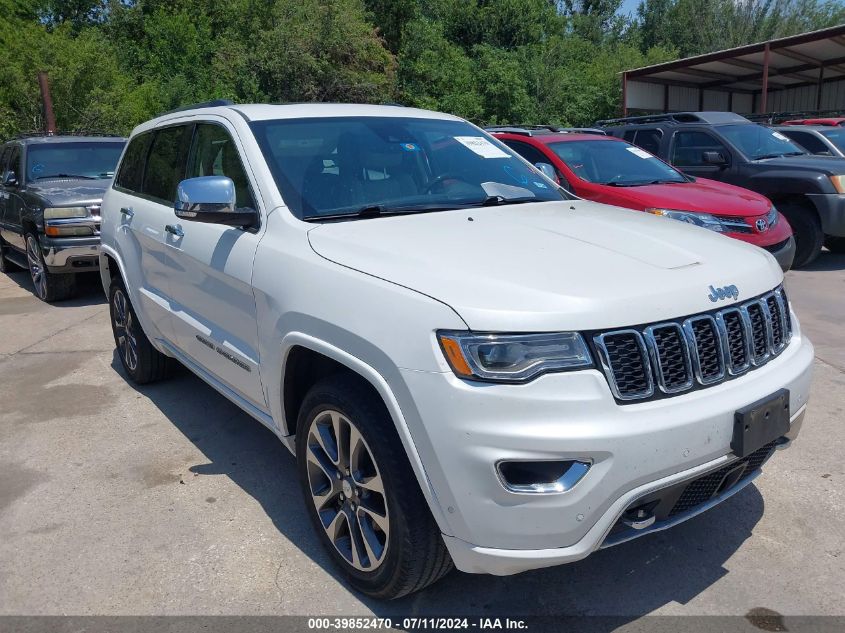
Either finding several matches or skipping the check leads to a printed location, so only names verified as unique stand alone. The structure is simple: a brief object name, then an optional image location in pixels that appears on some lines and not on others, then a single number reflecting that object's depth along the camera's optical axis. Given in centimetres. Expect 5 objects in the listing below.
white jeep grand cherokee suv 225
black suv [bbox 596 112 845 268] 873
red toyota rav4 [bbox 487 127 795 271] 695
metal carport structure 2097
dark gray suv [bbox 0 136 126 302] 804
